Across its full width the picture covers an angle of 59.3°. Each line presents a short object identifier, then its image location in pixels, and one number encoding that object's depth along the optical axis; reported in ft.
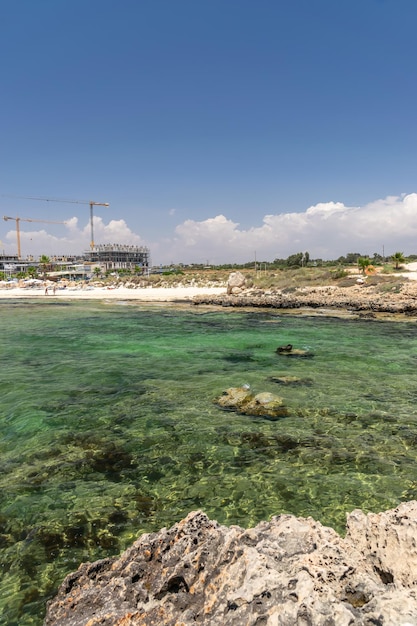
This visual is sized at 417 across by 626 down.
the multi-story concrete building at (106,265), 604.08
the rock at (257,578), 9.05
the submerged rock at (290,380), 45.29
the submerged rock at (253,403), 35.24
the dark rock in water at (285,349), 63.87
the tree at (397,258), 223.30
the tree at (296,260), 343.61
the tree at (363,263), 207.51
